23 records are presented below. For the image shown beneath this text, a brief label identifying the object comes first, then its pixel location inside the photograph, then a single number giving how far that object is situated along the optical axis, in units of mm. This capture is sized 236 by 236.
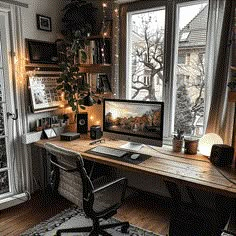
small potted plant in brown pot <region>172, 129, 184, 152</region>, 2180
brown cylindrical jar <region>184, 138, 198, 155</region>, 2100
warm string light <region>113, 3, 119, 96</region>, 2572
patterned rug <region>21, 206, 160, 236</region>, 2086
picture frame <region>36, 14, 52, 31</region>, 2570
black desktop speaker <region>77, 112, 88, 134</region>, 2764
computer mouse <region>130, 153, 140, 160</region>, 1986
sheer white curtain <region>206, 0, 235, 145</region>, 1895
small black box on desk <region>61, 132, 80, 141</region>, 2512
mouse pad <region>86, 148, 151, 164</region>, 1930
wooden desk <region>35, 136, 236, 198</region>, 1540
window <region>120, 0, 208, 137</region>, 2258
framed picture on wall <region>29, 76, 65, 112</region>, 2537
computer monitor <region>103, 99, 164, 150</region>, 2141
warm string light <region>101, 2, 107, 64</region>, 2588
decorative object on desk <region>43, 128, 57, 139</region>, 2596
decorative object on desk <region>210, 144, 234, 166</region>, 1795
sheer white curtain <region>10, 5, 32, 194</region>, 2385
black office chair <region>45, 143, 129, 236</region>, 1628
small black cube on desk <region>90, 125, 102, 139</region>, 2549
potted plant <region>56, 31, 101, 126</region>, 2594
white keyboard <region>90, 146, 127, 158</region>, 2072
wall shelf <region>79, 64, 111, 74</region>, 2739
